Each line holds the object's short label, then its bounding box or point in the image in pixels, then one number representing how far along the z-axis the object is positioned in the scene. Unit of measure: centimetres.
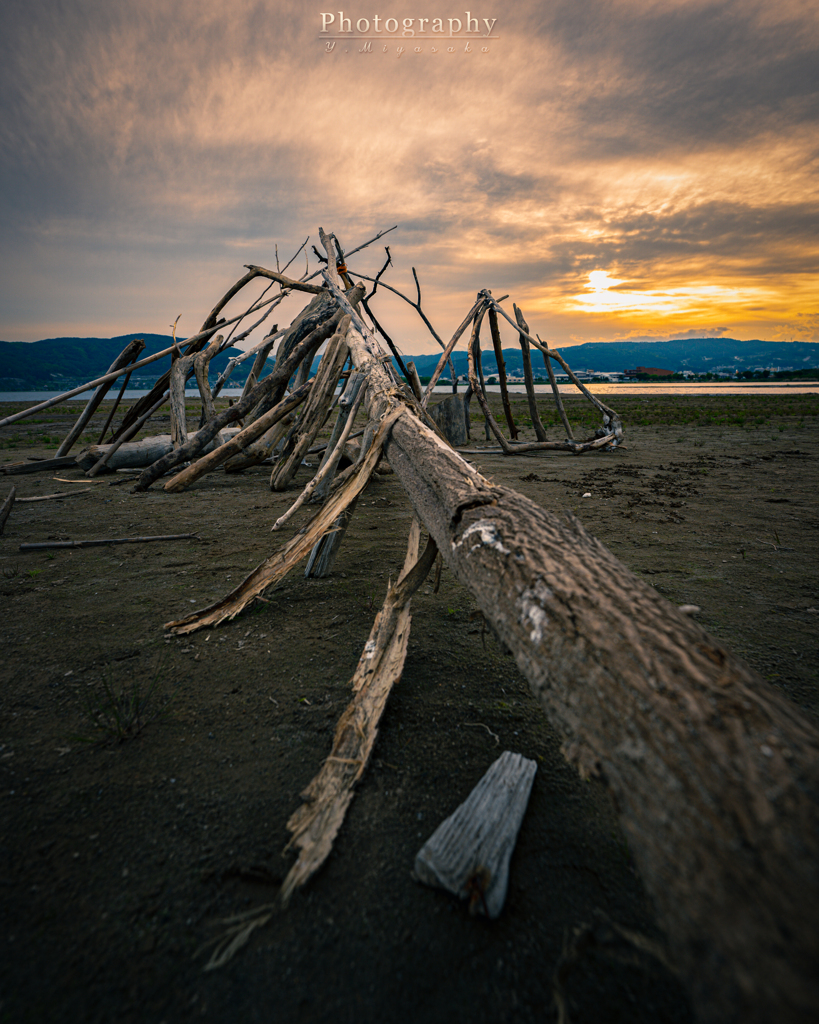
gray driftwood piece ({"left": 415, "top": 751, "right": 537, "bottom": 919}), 142
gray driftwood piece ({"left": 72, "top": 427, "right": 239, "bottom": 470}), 802
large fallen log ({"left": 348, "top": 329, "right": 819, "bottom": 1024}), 81
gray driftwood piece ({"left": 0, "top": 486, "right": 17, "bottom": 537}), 500
